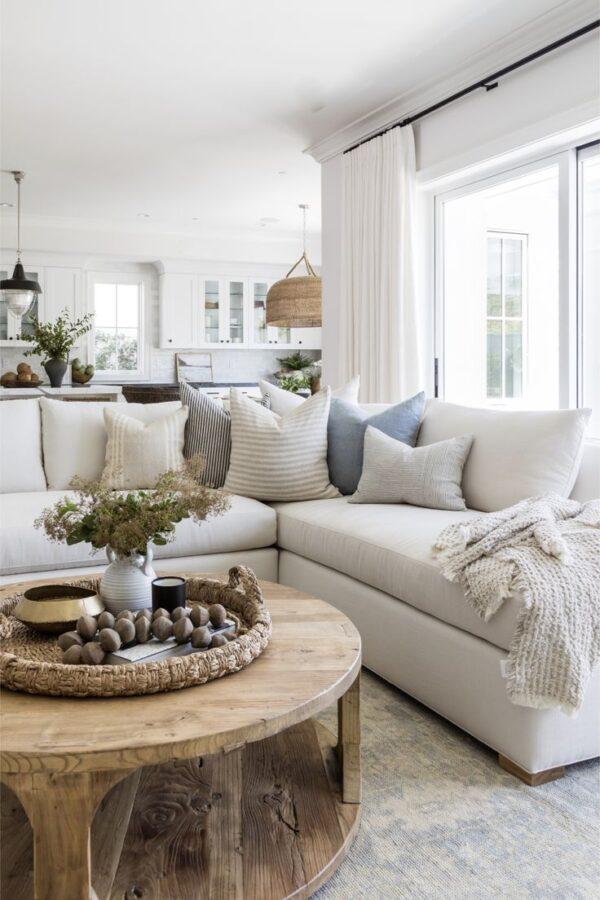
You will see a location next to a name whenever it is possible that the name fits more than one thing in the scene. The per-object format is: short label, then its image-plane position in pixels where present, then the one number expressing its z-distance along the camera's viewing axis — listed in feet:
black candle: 5.78
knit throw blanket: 5.90
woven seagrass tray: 4.48
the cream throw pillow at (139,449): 11.13
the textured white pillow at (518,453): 8.71
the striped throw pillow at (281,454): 10.97
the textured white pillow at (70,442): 11.41
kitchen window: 28.04
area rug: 4.90
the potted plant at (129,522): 5.73
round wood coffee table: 3.80
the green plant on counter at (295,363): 30.12
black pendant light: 19.61
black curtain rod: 11.02
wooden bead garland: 5.06
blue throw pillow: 10.93
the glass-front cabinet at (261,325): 29.71
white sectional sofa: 6.30
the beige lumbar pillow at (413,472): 9.61
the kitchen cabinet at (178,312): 28.25
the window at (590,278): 12.08
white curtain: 15.48
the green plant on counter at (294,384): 21.23
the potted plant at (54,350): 19.37
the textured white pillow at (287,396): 12.17
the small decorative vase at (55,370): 19.47
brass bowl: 5.58
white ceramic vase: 5.97
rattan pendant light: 18.60
